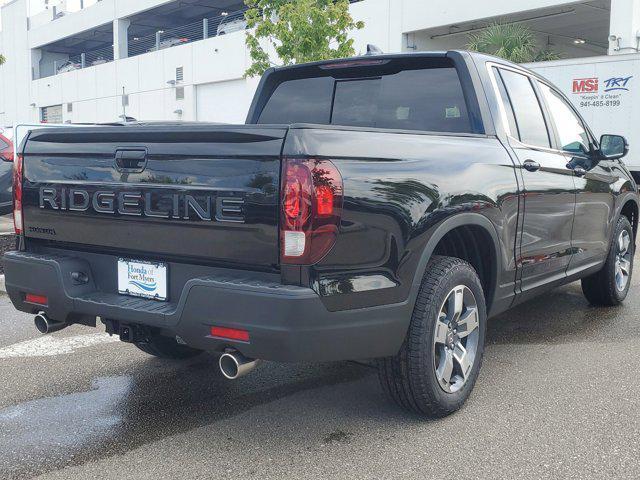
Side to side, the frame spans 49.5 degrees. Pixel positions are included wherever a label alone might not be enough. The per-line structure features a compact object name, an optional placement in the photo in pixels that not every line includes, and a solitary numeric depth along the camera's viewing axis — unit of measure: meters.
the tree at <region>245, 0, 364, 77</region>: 12.25
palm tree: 17.50
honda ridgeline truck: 2.77
